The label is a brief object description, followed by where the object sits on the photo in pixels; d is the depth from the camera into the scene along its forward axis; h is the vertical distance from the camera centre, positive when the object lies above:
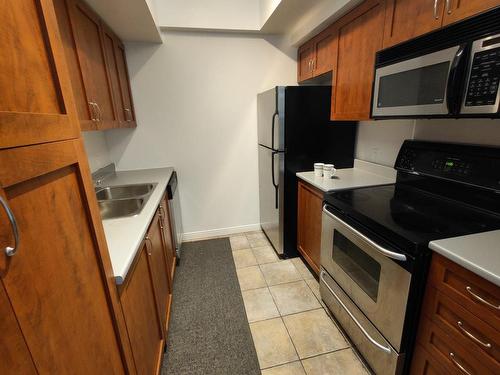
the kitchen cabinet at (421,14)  1.08 +0.48
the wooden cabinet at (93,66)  1.42 +0.41
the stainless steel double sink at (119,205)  1.76 -0.54
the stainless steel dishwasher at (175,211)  2.33 -0.87
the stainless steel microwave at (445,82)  1.00 +0.15
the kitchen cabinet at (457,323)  0.86 -0.78
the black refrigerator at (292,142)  2.27 -0.21
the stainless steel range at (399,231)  1.15 -0.57
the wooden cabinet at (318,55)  2.15 +0.59
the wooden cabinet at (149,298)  1.05 -0.88
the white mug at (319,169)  2.21 -0.43
